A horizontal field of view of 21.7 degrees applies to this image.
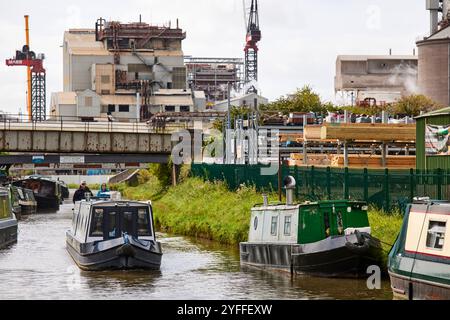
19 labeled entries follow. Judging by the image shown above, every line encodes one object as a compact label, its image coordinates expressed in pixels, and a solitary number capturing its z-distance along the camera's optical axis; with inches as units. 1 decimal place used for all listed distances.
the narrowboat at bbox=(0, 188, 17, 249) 1909.4
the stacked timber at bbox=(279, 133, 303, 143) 2725.4
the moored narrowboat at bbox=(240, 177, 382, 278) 1325.0
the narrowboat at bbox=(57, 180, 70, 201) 4318.4
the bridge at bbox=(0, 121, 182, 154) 2994.6
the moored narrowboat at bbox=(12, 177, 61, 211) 3543.3
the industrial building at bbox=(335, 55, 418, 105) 6417.3
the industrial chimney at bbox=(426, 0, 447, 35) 5201.8
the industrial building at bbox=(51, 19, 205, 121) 6309.1
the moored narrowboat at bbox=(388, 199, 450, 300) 1033.5
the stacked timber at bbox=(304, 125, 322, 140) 2186.0
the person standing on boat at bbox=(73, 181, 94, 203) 2583.7
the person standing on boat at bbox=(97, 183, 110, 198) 1962.1
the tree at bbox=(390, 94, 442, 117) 3922.2
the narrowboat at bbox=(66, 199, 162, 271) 1475.1
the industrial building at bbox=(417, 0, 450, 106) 4714.6
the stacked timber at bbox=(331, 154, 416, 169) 2099.3
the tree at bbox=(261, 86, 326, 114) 3917.3
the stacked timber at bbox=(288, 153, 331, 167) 2352.4
